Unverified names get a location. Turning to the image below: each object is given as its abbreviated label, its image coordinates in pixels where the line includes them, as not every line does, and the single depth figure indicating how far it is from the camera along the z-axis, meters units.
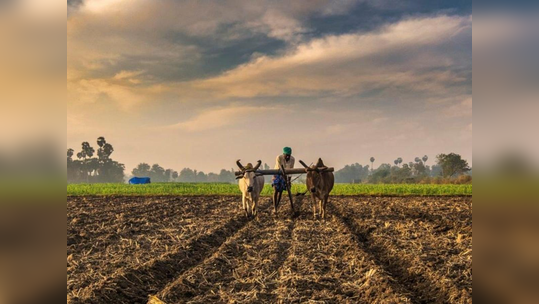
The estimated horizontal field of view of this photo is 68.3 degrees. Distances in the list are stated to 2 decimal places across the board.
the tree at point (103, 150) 133.88
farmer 14.16
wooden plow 13.61
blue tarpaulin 63.53
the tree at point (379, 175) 116.00
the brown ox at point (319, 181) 13.52
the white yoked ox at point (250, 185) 13.58
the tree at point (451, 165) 92.74
